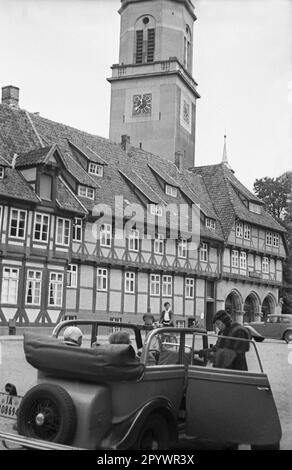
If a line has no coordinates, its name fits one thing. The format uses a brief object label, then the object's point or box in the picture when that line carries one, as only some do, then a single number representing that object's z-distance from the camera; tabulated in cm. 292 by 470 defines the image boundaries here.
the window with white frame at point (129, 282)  3269
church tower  5522
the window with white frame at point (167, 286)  3522
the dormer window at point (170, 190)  3759
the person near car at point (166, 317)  1997
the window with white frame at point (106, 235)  3112
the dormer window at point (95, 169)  3278
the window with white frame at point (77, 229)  2956
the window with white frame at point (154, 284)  3434
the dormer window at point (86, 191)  3057
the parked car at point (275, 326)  3027
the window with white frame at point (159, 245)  3441
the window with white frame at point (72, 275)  2944
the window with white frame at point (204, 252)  3838
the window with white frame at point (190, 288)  3712
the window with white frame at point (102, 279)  3098
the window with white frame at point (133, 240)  3269
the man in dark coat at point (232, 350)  665
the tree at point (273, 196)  5002
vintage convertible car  566
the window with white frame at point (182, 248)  3628
